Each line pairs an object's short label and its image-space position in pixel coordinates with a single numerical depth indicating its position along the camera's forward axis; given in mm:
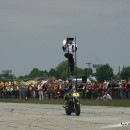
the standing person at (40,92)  47969
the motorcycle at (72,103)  23422
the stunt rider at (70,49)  23531
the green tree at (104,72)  107375
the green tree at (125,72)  105688
